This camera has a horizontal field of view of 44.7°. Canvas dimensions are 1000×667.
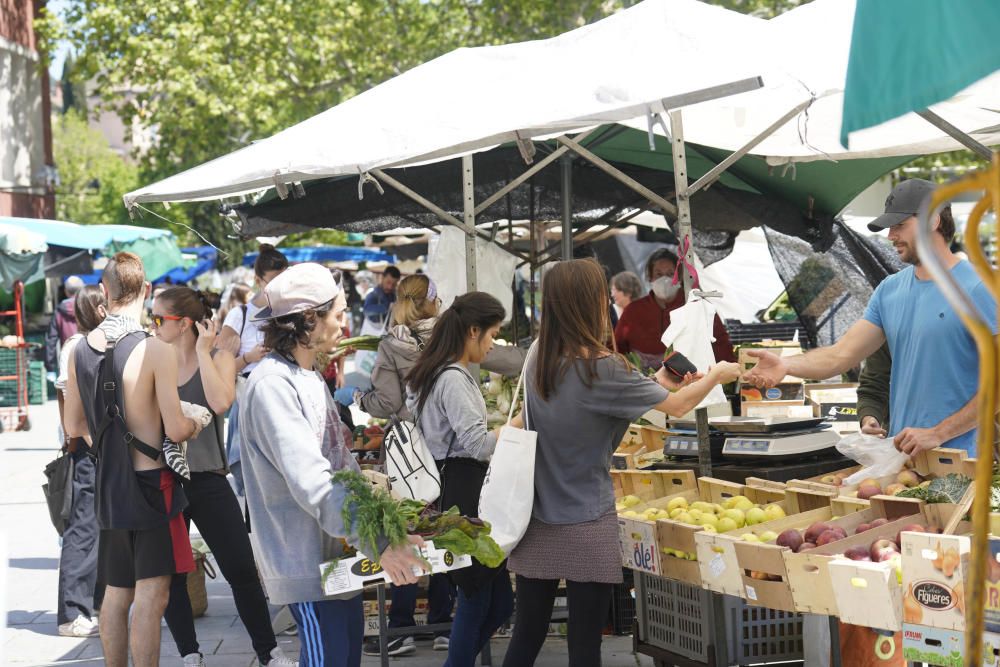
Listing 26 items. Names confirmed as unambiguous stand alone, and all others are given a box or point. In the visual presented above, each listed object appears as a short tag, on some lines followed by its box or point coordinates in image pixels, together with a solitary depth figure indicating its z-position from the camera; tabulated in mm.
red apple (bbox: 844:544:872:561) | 4102
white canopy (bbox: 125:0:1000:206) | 4668
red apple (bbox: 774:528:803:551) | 4371
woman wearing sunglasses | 5793
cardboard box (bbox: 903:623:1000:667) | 3699
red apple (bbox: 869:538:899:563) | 4023
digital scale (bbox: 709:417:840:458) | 5586
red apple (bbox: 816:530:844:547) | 4309
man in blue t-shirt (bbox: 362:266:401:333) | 19203
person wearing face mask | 8719
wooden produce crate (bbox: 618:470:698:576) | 4906
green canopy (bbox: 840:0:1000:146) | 2309
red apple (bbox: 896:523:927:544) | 4075
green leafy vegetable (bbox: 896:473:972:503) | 4305
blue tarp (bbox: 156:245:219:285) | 39625
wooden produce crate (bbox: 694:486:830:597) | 4473
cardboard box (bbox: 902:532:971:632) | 3734
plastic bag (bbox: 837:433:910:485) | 4906
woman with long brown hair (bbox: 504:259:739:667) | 4137
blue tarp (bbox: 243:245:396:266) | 32750
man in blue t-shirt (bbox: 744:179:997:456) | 4785
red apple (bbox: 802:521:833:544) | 4402
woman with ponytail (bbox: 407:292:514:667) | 5219
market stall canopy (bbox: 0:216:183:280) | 18359
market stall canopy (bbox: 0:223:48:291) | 16344
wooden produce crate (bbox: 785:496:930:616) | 4117
